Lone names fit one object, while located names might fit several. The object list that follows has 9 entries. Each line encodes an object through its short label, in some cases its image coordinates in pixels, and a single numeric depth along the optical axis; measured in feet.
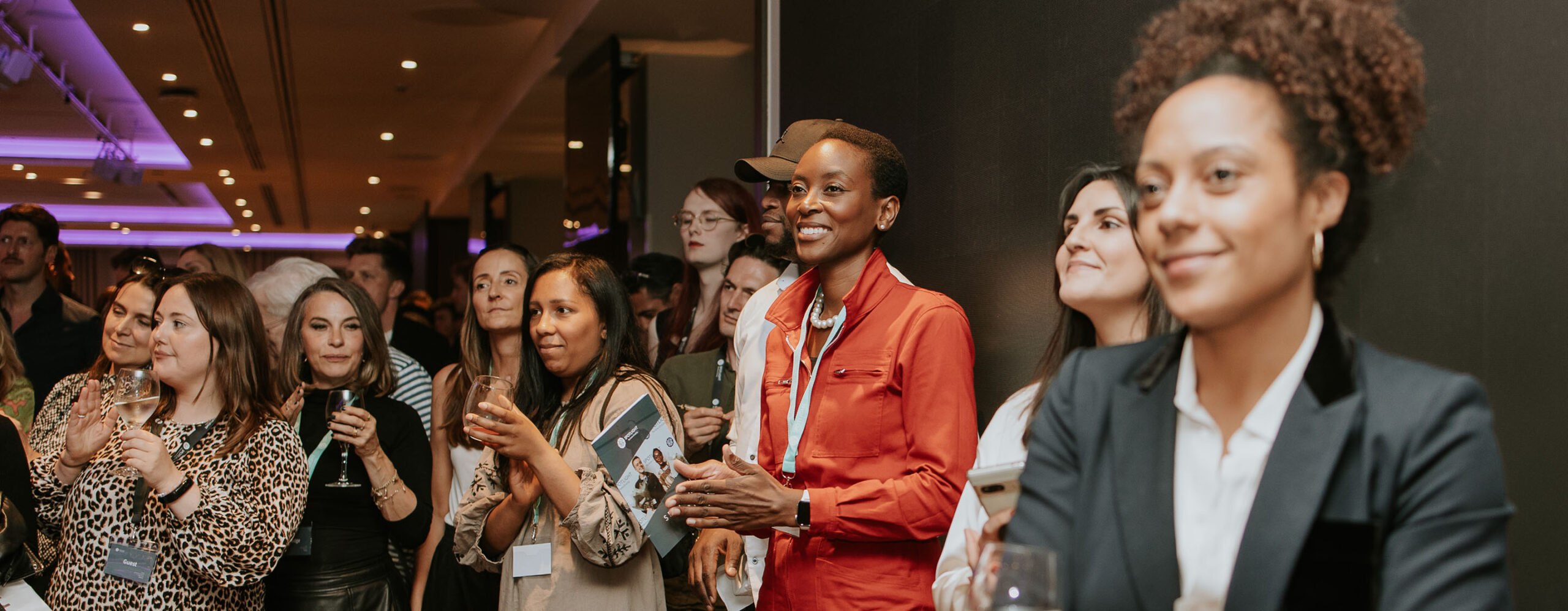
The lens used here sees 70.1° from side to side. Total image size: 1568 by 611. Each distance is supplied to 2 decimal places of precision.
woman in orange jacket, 6.42
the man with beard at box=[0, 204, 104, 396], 14.58
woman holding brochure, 7.66
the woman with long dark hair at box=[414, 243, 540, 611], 10.09
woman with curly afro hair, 2.90
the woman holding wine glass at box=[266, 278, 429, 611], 9.46
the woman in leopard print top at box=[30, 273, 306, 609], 8.32
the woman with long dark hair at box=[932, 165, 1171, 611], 5.34
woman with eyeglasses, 12.25
